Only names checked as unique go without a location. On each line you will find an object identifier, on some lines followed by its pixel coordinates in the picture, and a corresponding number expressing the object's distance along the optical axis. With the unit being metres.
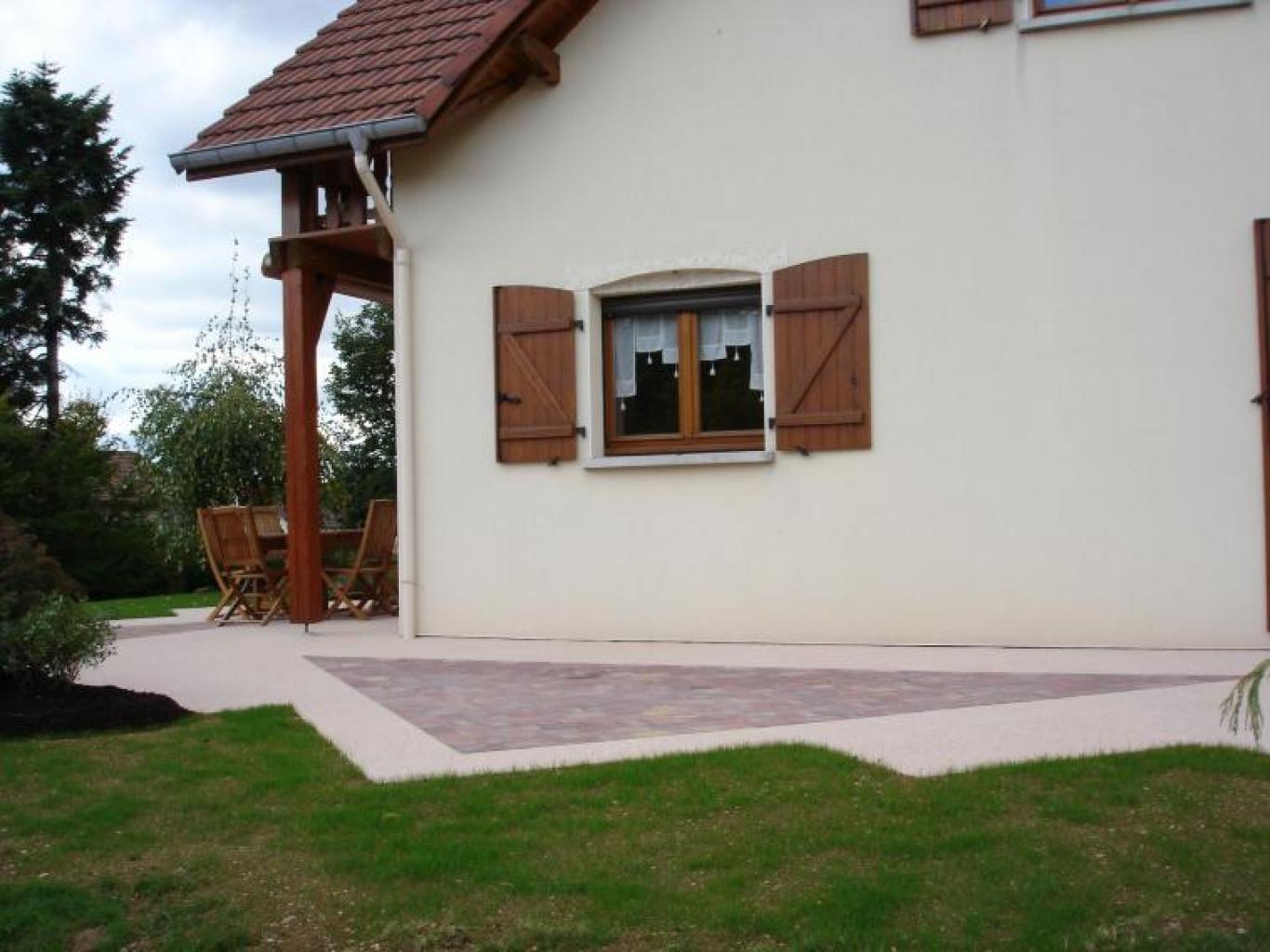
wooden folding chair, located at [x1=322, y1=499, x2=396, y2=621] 10.42
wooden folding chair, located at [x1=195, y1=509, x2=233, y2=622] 10.98
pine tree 31.25
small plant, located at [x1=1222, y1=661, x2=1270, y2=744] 3.14
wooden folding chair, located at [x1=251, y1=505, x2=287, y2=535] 11.57
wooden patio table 10.88
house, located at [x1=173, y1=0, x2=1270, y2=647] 7.98
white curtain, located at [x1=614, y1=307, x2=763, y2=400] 9.03
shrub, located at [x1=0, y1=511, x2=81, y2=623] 6.48
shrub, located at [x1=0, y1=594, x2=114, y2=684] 6.30
